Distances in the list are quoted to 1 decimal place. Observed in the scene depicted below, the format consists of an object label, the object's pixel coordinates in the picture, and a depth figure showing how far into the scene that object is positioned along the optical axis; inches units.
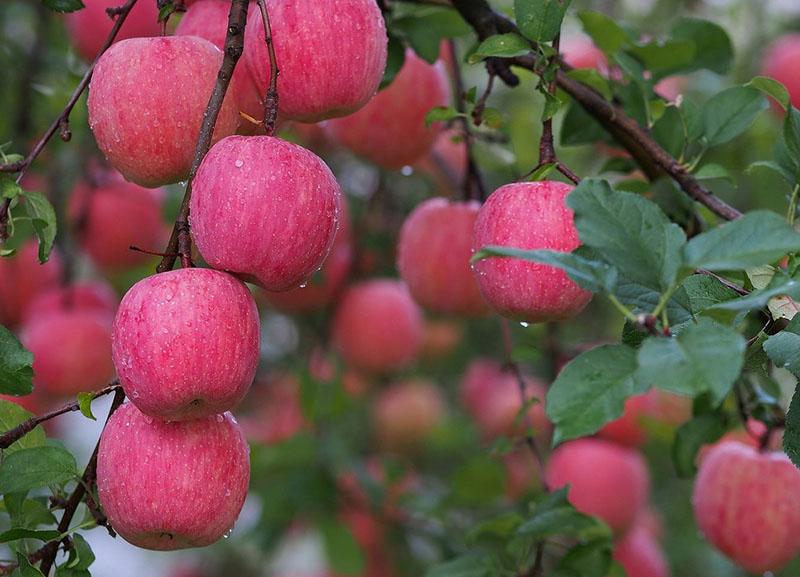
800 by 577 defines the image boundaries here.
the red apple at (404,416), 119.4
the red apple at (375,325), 93.3
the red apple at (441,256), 71.5
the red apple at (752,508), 69.0
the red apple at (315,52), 58.4
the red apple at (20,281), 87.2
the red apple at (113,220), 85.1
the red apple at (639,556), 80.0
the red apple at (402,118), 70.5
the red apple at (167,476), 56.2
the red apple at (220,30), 59.4
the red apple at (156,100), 57.8
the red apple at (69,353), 77.0
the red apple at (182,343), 55.2
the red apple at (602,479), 80.5
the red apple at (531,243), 58.2
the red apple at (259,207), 55.8
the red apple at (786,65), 93.6
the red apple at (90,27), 71.3
